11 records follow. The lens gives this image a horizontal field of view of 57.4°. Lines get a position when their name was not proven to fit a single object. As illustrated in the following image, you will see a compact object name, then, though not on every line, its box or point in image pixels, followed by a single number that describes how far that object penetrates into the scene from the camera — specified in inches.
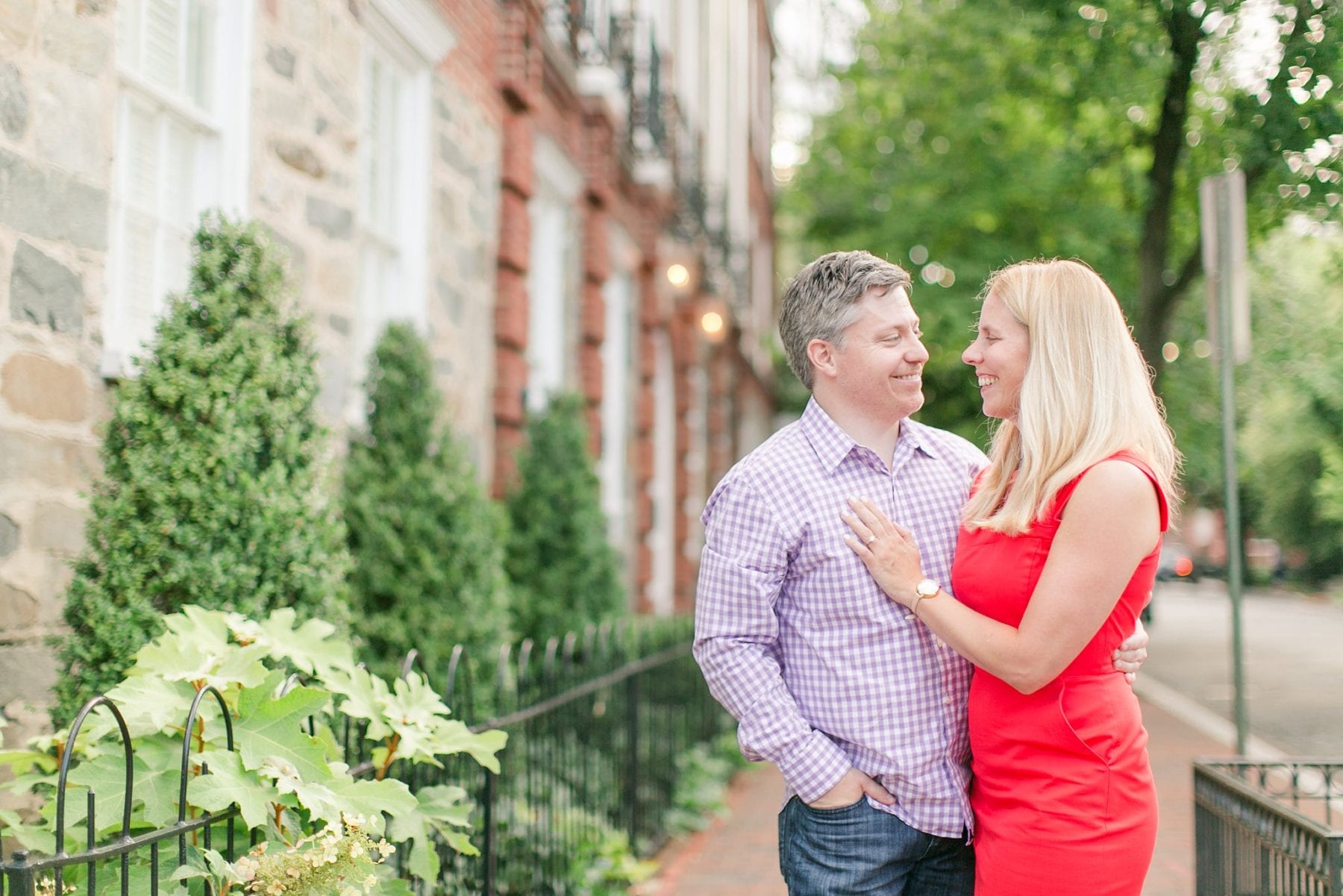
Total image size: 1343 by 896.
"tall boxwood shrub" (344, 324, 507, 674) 206.4
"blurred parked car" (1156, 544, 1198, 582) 1043.4
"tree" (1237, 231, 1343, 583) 254.4
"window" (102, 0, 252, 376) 169.8
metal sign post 214.2
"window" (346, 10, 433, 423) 251.1
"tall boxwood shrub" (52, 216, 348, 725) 132.2
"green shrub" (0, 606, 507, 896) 90.3
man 99.9
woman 92.7
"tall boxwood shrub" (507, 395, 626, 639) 299.1
